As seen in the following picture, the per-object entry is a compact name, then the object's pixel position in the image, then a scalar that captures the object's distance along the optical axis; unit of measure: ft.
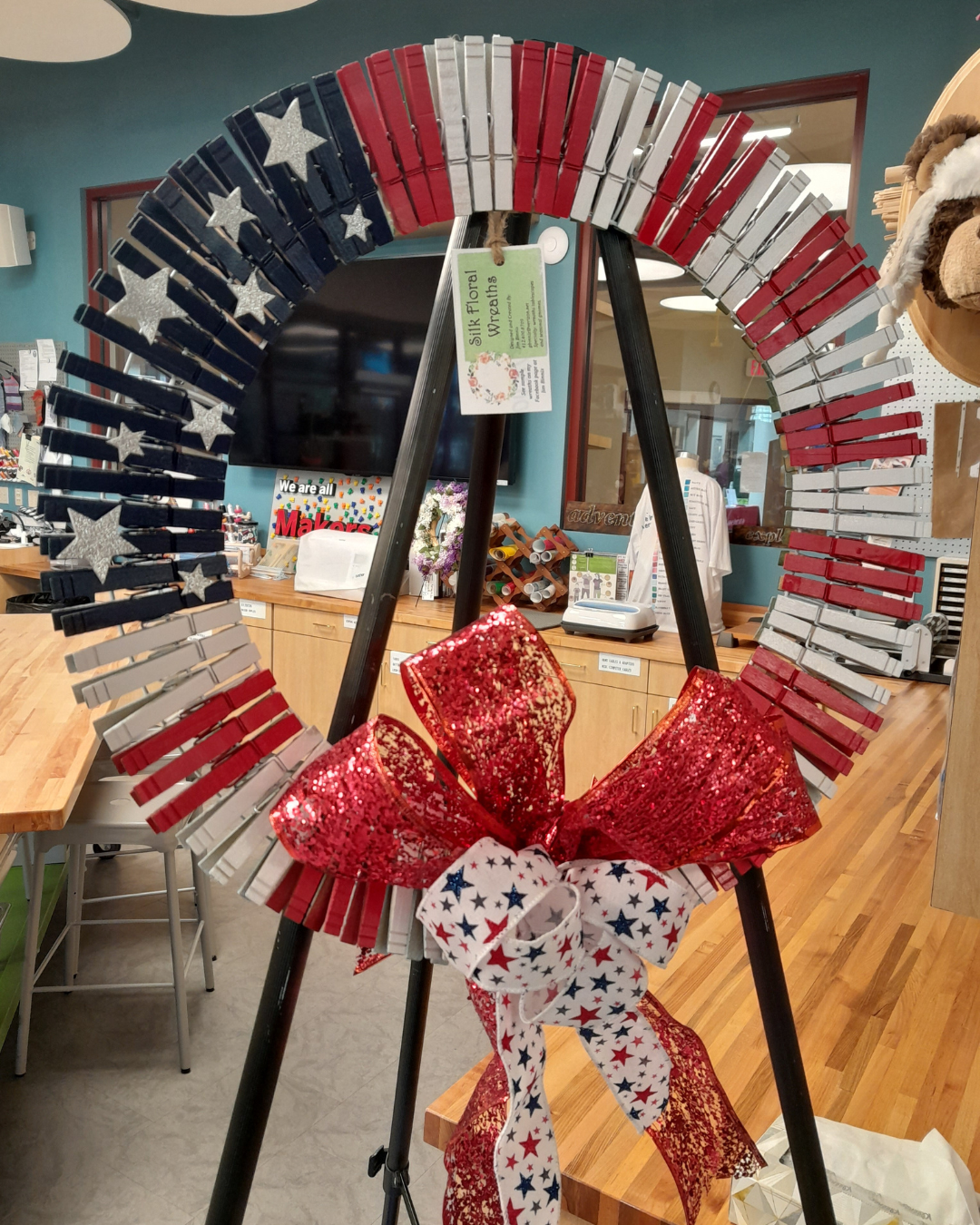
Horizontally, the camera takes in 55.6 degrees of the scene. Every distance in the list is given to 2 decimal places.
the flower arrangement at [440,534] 12.00
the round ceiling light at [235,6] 8.85
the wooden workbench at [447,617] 9.27
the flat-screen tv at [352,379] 12.51
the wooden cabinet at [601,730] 9.57
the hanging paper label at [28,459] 16.44
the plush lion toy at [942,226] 2.53
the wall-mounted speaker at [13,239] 16.44
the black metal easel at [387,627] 1.92
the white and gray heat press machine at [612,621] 9.58
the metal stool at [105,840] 6.97
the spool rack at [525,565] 11.67
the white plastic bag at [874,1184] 2.77
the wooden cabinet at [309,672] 11.73
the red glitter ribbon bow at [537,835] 1.60
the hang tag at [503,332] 2.12
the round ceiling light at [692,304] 10.78
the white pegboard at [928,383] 8.78
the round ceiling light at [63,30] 9.80
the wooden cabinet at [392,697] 11.02
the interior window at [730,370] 10.27
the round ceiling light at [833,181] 10.10
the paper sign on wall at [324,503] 13.96
